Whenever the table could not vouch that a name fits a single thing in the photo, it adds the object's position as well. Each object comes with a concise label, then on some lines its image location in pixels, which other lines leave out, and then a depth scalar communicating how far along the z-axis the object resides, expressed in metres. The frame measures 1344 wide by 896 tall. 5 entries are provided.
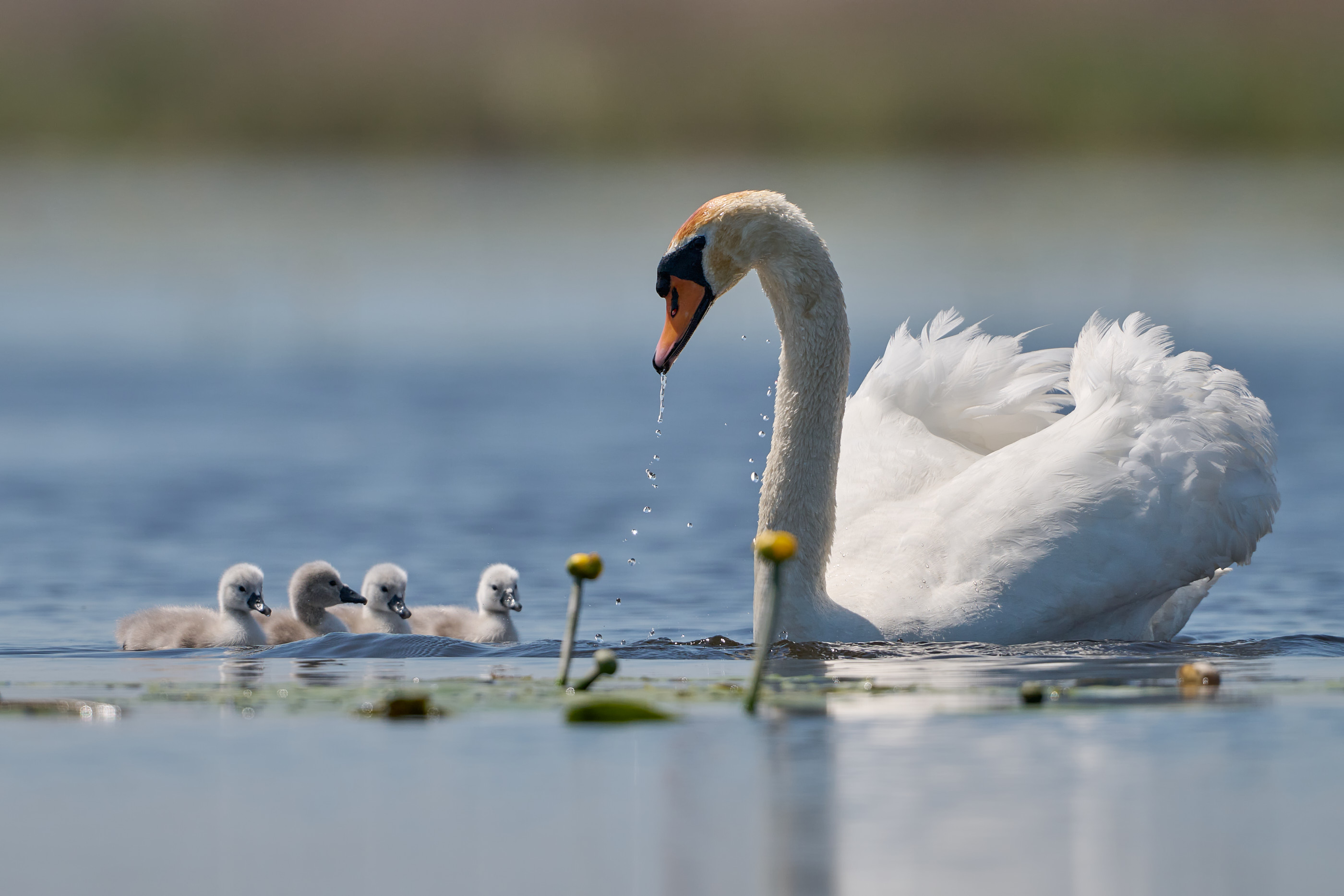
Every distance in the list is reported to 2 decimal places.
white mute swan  17.45
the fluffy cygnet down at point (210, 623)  18.81
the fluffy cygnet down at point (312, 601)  20.14
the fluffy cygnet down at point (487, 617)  19.94
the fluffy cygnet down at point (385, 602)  20.31
